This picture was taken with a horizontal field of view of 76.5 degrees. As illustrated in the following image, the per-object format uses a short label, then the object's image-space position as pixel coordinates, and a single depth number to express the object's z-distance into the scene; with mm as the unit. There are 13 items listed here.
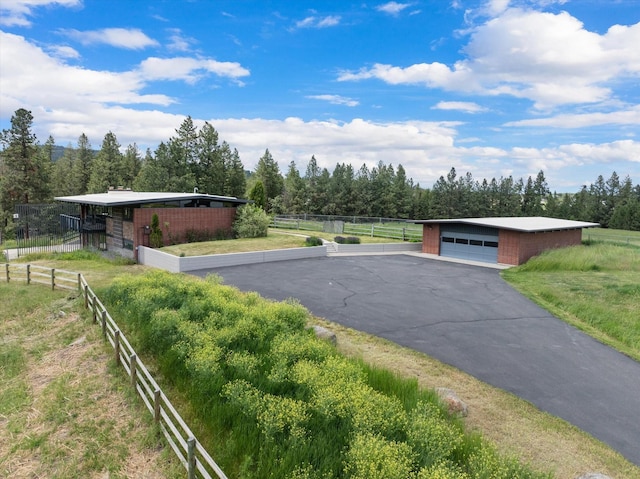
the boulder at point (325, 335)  9671
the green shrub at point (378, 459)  4160
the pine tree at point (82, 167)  61581
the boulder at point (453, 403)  6645
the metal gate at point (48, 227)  27484
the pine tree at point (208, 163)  52625
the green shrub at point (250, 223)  27875
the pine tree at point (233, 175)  56938
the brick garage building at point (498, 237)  23203
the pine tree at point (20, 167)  45156
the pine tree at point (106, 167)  55481
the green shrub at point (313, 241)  26203
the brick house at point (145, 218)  23562
